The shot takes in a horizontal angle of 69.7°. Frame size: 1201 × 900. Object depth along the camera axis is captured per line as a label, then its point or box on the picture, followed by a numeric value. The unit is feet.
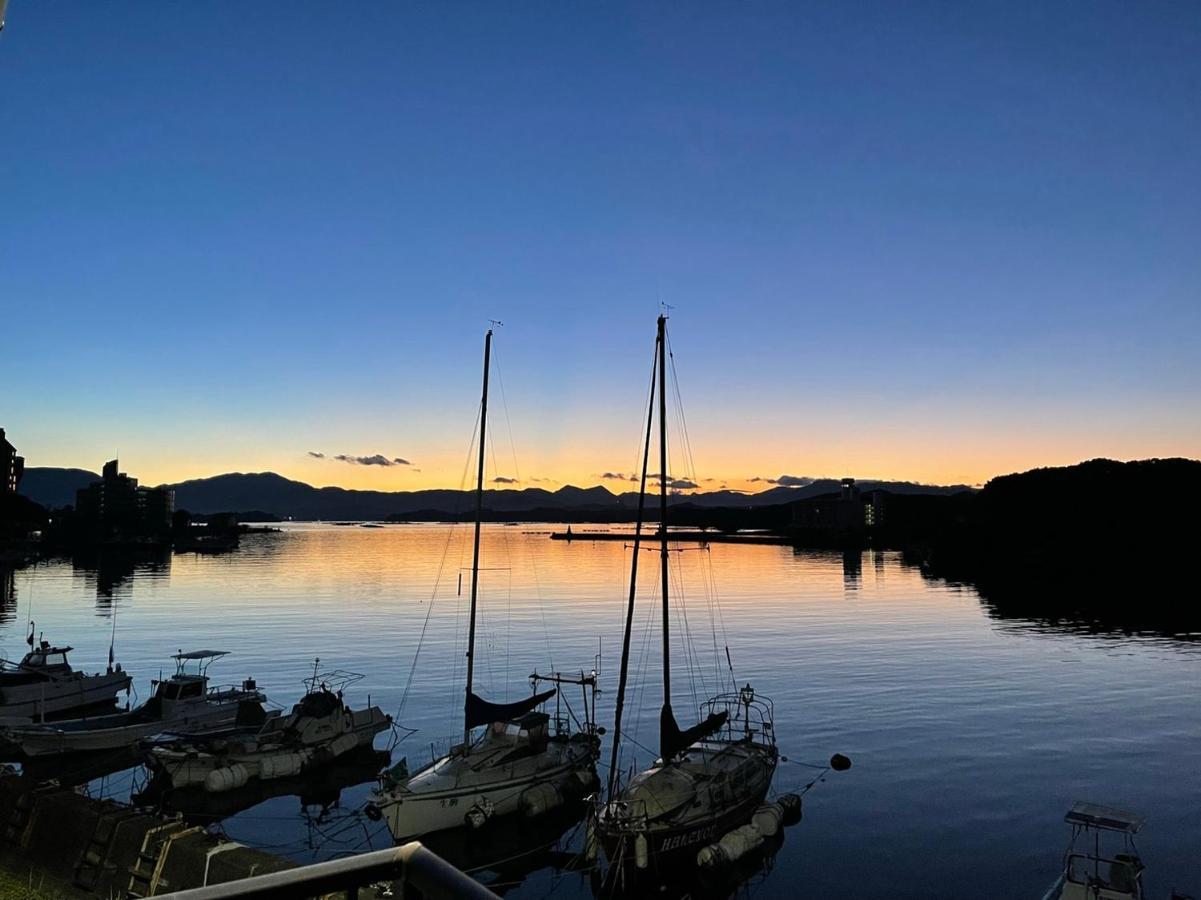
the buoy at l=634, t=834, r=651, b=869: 107.41
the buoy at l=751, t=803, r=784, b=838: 120.78
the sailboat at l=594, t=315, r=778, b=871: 109.29
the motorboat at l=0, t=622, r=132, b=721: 197.36
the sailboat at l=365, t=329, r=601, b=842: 120.57
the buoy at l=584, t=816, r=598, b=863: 110.22
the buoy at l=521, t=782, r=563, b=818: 129.18
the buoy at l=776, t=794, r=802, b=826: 134.72
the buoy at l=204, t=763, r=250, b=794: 146.10
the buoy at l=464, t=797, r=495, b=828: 122.83
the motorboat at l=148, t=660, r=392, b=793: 148.46
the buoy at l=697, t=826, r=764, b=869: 110.52
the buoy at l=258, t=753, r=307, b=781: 154.20
